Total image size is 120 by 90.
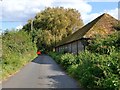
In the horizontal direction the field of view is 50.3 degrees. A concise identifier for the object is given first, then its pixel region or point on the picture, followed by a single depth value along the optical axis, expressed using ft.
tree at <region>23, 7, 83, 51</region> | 103.62
